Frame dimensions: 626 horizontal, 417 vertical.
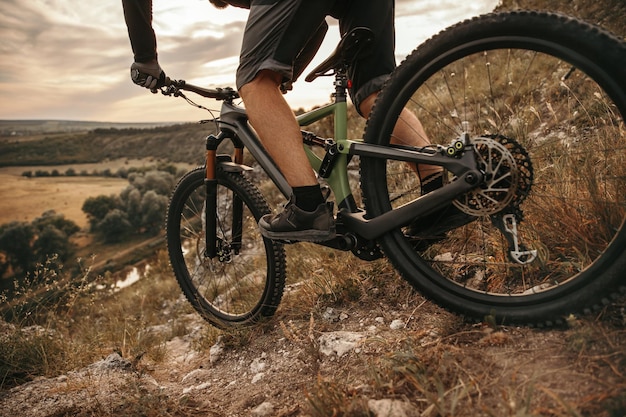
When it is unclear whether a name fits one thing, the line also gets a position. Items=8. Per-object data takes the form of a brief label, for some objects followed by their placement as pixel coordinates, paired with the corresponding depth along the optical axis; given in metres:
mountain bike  1.56
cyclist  1.93
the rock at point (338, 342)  2.04
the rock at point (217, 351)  2.66
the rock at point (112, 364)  2.68
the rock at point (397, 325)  2.16
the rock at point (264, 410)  1.78
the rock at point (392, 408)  1.40
